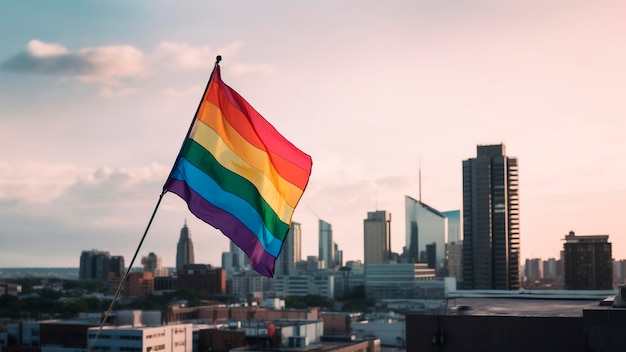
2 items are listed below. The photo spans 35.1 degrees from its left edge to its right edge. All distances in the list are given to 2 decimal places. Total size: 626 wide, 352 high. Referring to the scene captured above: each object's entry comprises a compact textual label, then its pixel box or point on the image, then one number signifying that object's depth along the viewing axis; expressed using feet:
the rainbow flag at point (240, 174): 41.42
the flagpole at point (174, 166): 37.37
